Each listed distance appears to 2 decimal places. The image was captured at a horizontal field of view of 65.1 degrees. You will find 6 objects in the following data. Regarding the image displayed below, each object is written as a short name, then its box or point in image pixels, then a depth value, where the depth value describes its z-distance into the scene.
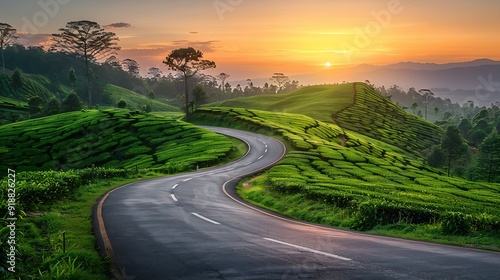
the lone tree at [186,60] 104.94
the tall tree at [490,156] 86.44
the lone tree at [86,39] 101.81
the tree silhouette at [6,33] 169.44
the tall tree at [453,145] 89.62
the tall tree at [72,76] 160.25
